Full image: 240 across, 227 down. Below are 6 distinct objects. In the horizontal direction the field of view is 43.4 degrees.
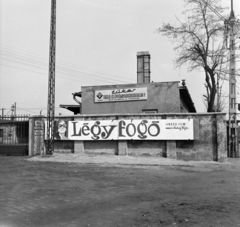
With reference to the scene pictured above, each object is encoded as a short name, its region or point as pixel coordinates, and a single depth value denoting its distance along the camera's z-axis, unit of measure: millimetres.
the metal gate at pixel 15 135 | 19641
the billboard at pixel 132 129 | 17188
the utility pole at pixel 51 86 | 18203
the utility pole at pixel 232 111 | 19812
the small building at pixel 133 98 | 22594
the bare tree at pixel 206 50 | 23139
